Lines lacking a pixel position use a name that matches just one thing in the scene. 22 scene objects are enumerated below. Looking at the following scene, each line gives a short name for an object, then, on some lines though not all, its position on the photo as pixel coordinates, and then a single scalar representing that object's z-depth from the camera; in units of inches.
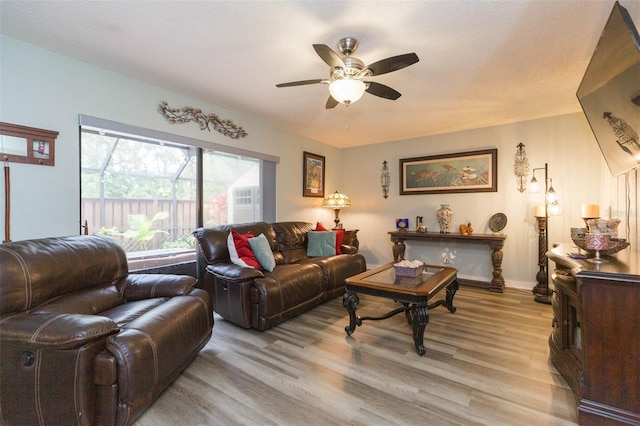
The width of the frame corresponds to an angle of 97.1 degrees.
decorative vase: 180.2
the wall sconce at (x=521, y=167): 162.9
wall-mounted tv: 59.7
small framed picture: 198.4
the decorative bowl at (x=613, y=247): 73.4
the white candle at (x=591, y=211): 107.4
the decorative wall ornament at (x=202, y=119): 124.3
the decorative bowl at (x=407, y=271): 108.6
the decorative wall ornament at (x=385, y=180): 211.0
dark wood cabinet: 57.3
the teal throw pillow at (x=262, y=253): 121.9
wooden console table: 157.1
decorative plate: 167.3
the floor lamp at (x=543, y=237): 144.5
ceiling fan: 77.9
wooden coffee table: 89.4
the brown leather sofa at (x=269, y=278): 105.9
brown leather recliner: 53.9
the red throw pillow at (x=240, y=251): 117.2
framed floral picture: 172.6
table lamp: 198.5
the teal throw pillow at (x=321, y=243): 159.0
